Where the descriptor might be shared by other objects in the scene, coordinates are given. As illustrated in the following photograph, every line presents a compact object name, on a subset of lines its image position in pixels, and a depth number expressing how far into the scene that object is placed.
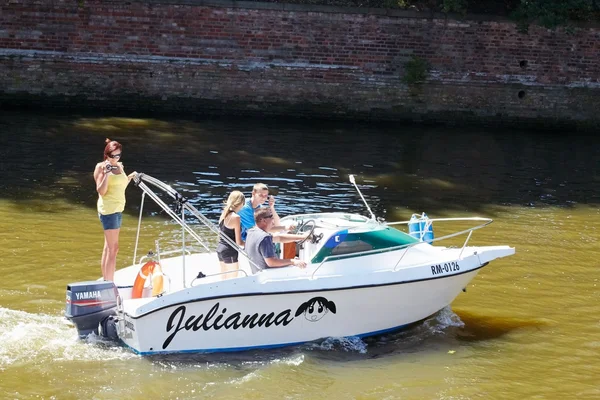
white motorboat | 17.56
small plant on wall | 42.87
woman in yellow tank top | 18.77
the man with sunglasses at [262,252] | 18.25
